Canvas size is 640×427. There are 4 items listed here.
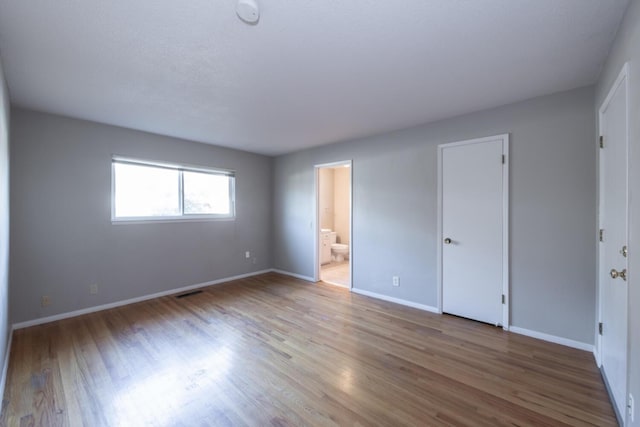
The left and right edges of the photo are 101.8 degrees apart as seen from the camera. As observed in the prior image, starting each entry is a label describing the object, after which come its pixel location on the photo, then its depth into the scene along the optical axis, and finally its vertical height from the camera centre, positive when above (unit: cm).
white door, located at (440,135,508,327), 281 -20
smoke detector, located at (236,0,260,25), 137 +110
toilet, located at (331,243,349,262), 640 -102
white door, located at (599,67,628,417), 157 -20
